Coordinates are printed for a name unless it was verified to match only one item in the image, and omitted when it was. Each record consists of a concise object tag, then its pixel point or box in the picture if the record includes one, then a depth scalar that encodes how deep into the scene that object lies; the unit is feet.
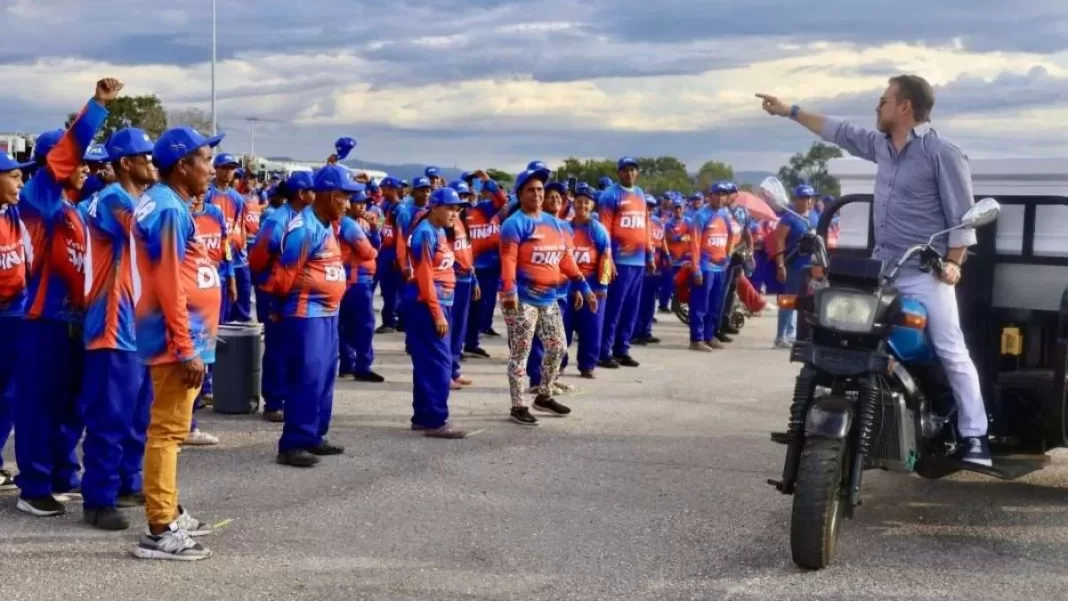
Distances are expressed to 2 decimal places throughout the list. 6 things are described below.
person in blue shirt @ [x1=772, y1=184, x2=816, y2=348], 48.58
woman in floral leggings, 31.37
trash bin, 32.42
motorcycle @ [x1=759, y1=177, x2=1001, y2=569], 17.88
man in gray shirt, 20.29
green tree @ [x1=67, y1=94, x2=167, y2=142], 124.36
